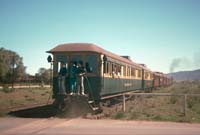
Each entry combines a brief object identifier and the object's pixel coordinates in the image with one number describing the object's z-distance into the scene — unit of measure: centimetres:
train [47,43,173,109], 1853
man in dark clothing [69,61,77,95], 1819
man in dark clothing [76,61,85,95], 1822
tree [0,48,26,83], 8556
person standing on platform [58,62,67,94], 1823
